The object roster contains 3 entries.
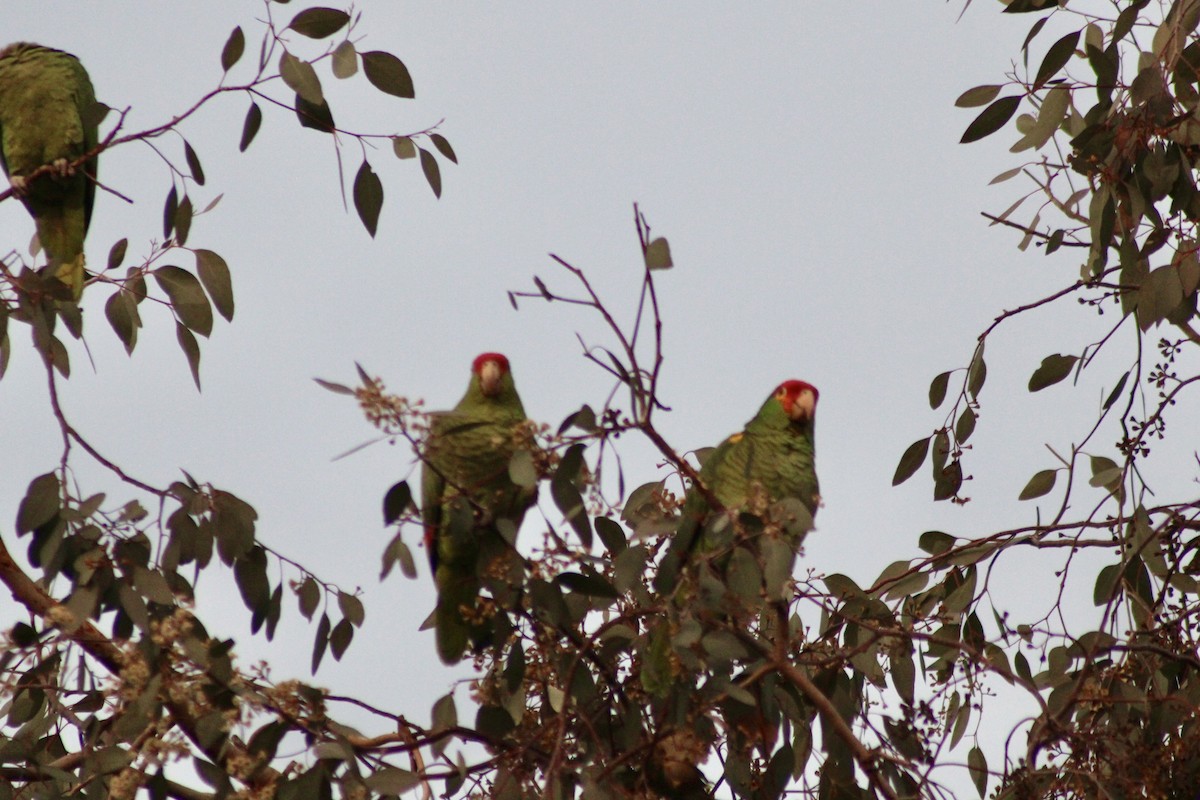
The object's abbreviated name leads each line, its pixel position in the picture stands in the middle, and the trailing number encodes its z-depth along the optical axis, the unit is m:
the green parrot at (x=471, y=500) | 18.06
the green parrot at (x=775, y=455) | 18.59
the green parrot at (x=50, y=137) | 18.76
